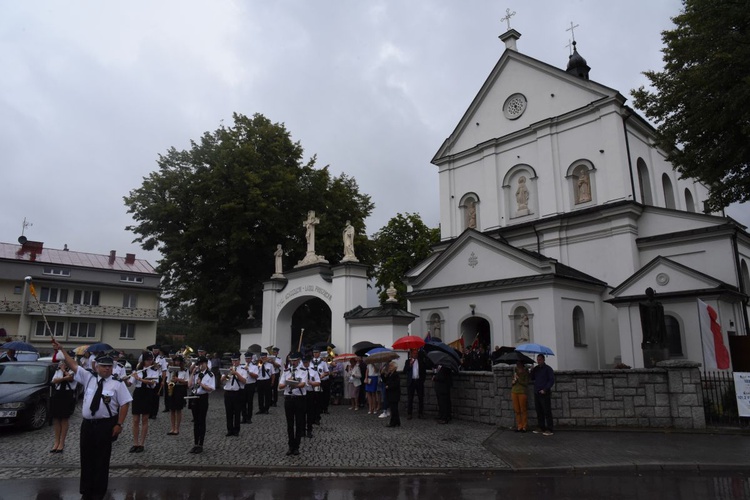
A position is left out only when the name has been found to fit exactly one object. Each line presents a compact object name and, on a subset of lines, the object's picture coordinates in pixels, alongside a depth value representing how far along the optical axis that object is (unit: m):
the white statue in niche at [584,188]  23.66
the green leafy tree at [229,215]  24.12
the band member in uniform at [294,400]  9.15
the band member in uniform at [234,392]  10.52
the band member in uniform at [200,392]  9.43
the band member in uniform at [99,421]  5.96
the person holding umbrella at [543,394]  11.24
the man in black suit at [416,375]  13.58
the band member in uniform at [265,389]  14.58
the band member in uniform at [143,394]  9.62
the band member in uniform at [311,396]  10.01
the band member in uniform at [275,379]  14.74
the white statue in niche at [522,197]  25.78
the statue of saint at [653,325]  14.20
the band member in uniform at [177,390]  10.91
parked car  11.15
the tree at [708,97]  12.20
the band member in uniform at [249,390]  12.61
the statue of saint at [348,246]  18.22
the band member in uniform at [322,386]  12.39
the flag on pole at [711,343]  15.40
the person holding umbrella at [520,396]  11.41
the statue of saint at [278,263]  22.00
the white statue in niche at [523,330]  19.30
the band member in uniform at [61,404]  9.56
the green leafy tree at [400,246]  43.16
